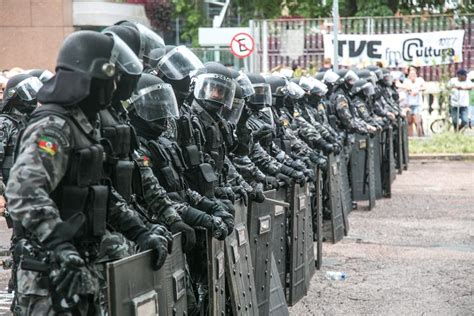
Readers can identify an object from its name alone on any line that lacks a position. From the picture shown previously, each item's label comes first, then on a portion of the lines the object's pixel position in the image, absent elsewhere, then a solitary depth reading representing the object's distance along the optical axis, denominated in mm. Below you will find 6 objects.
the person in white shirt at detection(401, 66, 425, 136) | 27484
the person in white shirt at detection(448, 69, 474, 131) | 27422
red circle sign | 24828
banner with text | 29172
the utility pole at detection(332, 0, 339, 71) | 22672
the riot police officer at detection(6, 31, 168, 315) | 4785
